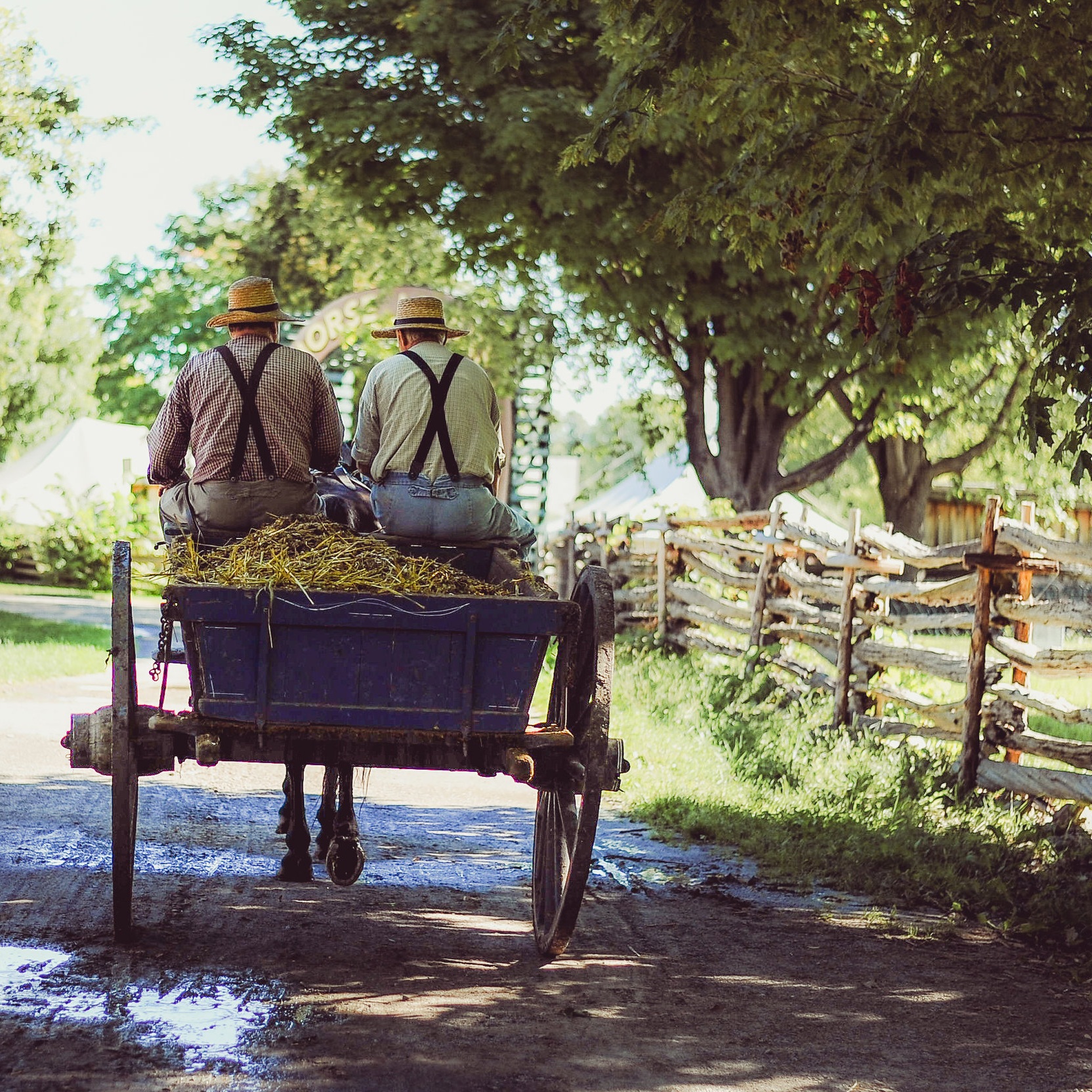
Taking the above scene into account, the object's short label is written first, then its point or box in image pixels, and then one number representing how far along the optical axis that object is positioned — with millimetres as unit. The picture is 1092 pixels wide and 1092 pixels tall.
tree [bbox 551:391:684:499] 30250
